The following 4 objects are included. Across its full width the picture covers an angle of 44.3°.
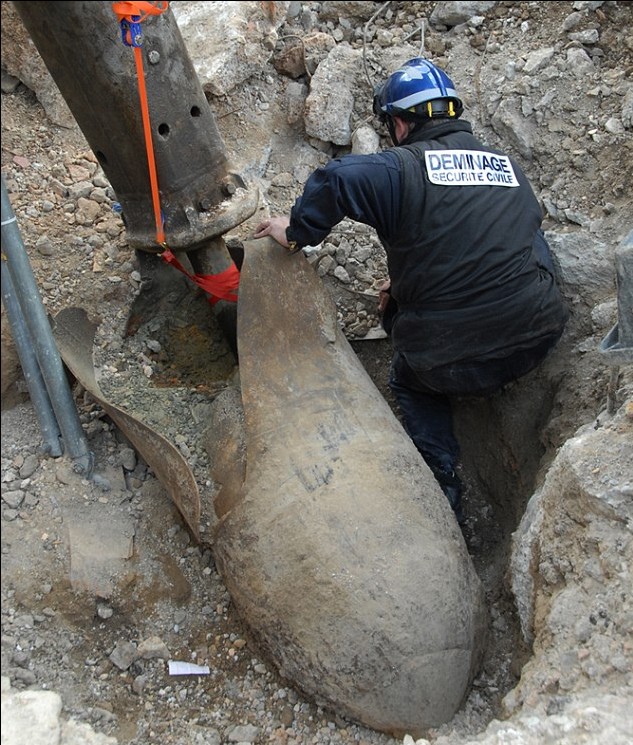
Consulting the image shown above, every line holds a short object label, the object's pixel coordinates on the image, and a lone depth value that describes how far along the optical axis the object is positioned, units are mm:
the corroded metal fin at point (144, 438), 2502
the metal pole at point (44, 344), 2174
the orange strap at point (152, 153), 2182
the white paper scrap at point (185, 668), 2455
